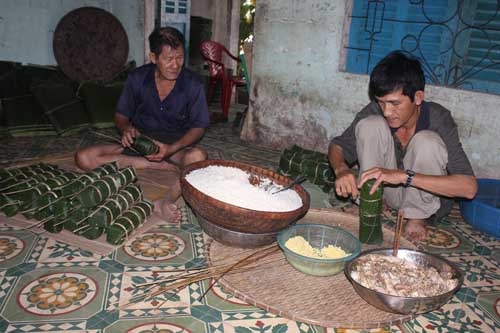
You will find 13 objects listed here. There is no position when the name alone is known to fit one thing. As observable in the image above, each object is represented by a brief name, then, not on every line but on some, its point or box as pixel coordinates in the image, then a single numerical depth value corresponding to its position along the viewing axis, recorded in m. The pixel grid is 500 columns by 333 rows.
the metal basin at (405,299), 1.87
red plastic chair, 6.41
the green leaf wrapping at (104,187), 2.61
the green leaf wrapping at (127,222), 2.58
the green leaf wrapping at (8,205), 2.75
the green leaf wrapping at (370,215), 2.50
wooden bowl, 2.22
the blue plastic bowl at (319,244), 2.20
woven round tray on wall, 5.57
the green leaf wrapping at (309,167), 3.73
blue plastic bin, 2.97
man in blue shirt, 3.37
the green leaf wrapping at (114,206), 2.60
